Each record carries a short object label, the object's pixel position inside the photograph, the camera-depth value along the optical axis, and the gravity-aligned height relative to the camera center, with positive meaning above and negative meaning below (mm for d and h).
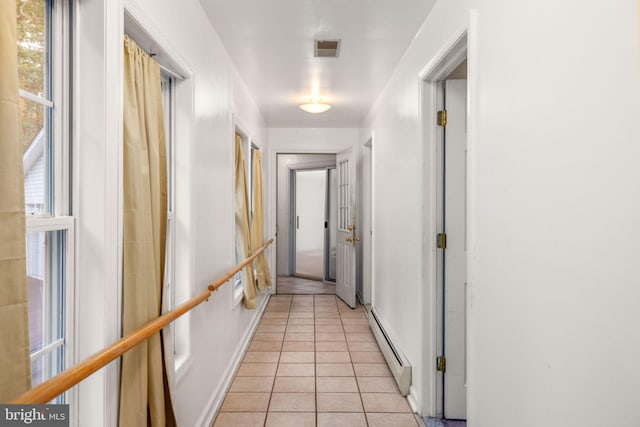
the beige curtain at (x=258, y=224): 4215 -170
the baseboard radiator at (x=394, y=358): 2613 -1173
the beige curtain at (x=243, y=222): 3566 -121
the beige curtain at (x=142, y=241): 1291 -115
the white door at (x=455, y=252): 2350 -269
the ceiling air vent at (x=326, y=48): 2656 +1189
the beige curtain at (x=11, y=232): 758 -46
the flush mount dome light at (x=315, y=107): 3963 +1093
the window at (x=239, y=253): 3504 -429
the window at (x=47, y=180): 1023 +87
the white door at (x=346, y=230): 4941 -292
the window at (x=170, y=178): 1964 +166
